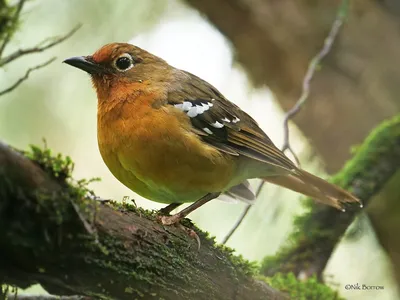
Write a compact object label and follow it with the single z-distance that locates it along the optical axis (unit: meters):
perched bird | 3.10
